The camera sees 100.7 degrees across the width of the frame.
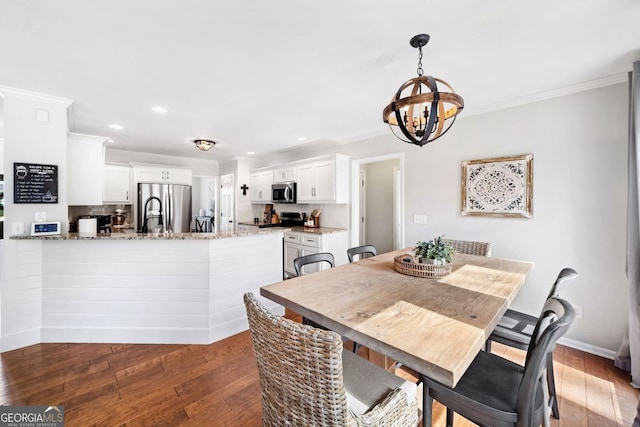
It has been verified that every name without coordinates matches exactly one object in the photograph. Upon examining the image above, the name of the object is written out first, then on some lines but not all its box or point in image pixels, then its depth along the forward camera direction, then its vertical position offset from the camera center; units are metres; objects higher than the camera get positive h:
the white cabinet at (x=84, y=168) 3.11 +0.50
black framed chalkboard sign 2.43 +0.26
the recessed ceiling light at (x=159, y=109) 2.97 +1.16
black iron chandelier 1.49 +0.62
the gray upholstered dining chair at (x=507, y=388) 0.96 -0.76
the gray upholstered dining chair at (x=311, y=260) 1.95 -0.39
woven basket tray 1.74 -0.39
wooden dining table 0.89 -0.45
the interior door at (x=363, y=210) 5.95 +0.02
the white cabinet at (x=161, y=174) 5.13 +0.73
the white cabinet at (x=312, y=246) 4.25 -0.59
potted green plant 1.78 -0.29
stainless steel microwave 5.04 +0.35
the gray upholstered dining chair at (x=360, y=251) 2.46 -0.38
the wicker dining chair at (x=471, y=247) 2.57 -0.36
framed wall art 2.67 +0.26
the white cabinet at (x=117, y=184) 4.88 +0.49
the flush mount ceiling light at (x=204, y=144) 4.09 +1.04
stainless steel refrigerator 5.09 +0.04
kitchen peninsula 2.54 -0.76
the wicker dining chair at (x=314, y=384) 0.81 -0.62
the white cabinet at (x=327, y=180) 4.35 +0.52
